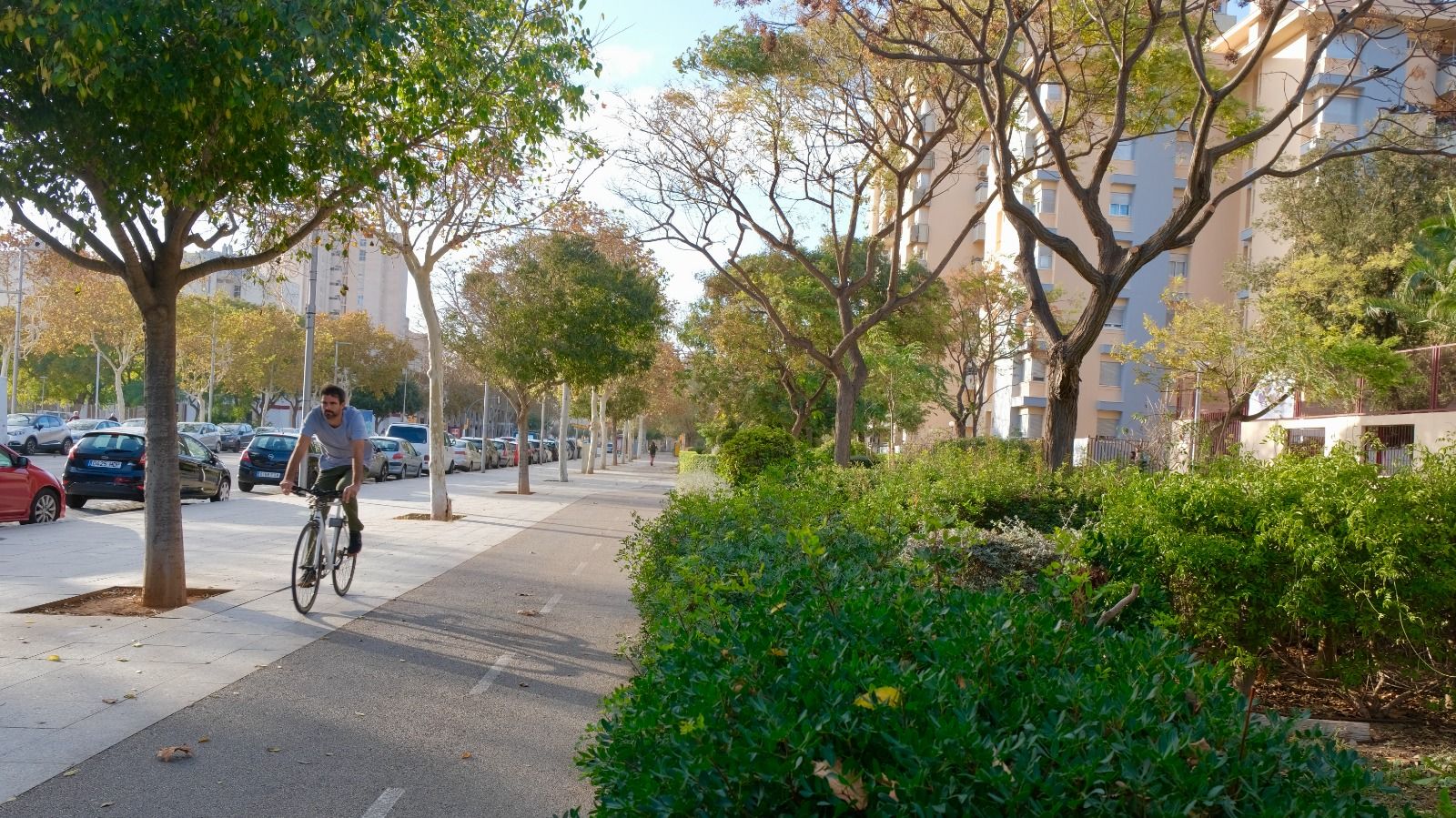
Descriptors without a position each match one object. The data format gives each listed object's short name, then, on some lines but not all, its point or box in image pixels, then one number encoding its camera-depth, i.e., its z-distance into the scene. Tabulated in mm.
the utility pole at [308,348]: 25219
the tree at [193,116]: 7977
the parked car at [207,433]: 48875
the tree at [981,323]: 40312
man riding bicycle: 10117
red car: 16688
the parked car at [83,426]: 45312
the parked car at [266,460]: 28797
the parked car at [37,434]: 41375
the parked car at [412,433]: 47656
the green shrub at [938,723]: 2186
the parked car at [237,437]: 58969
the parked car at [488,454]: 51188
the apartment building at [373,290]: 88688
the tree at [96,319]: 46062
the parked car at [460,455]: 48041
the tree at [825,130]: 17672
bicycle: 9797
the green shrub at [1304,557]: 6453
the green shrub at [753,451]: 23031
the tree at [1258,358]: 26188
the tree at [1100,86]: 12484
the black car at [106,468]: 20875
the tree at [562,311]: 29609
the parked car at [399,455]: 39594
